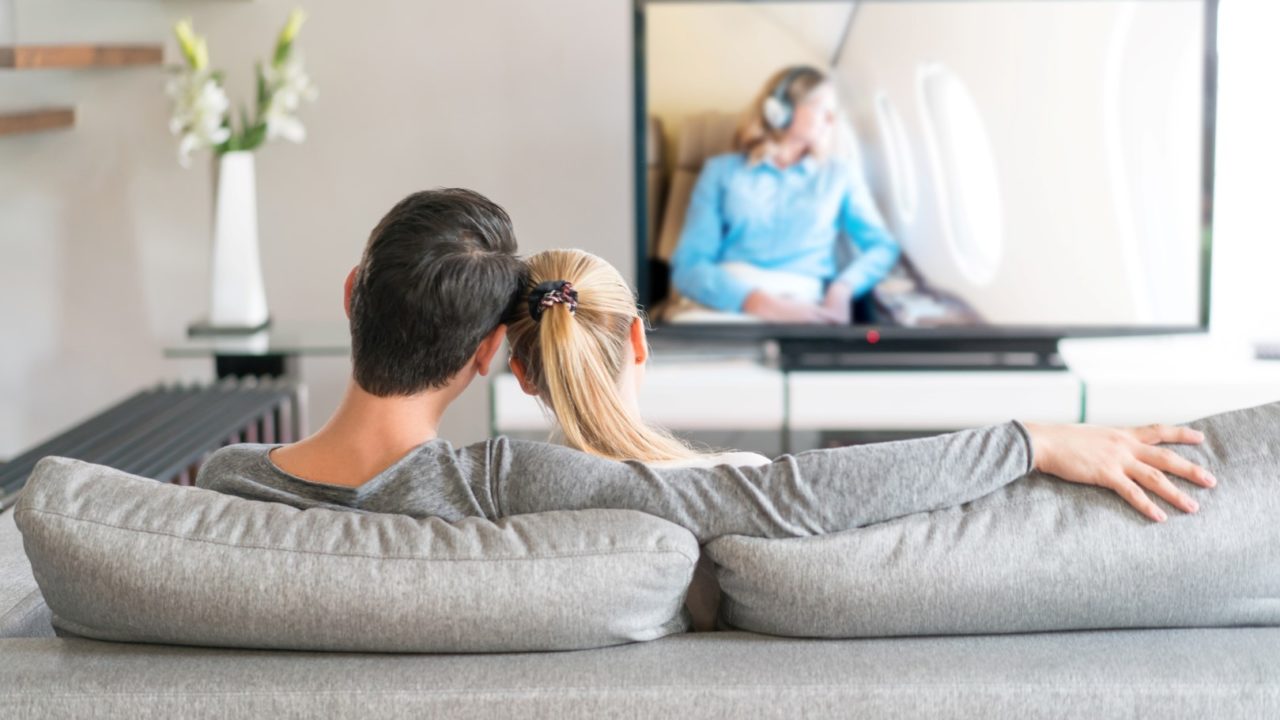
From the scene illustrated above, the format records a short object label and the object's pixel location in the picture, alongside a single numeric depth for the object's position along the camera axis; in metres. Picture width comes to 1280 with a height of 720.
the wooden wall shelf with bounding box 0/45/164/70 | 3.29
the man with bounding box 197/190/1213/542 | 1.30
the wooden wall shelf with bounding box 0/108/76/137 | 3.65
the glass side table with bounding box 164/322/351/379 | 3.68
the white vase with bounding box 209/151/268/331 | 3.77
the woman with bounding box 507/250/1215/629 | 1.52
